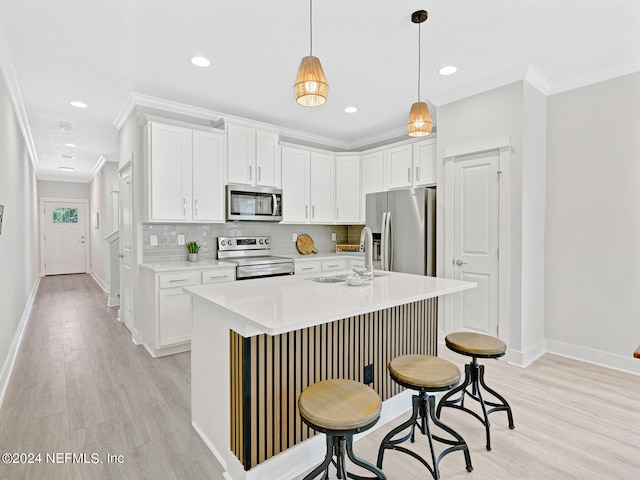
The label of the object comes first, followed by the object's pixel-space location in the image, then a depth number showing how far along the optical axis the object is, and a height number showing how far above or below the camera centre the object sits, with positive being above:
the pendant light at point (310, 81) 1.75 +0.78
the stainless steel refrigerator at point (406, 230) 3.97 +0.05
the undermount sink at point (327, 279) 2.65 -0.35
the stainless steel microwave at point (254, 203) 4.18 +0.40
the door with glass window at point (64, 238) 9.37 -0.08
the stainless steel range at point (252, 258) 3.97 -0.30
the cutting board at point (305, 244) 5.32 -0.15
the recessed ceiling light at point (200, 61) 2.92 +1.48
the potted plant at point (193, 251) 4.04 -0.19
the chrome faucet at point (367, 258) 2.45 -0.17
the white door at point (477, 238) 3.41 -0.04
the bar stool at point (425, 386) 1.72 -0.75
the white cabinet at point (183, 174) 3.65 +0.68
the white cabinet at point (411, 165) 4.20 +0.90
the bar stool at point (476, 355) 2.08 -0.73
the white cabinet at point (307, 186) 4.83 +0.71
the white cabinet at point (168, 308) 3.47 -0.76
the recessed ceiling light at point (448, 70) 3.09 +1.49
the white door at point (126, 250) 4.16 -0.20
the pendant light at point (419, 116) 2.35 +0.81
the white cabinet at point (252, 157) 4.20 +0.99
